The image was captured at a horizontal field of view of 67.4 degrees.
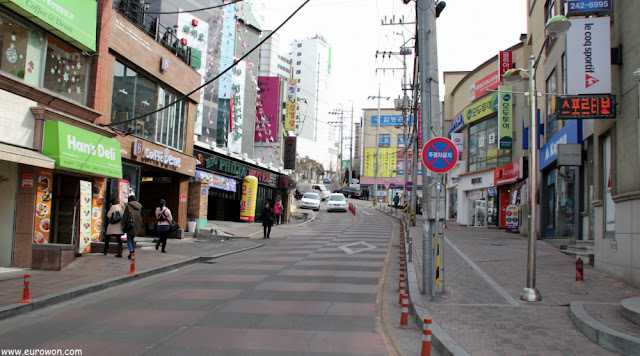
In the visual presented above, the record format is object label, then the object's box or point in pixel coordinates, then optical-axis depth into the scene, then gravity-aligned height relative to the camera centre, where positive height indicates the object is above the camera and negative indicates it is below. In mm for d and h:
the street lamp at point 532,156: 8266 +1112
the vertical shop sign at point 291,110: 52562 +10579
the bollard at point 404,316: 7221 -1608
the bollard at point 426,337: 5340 -1414
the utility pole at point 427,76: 9906 +2835
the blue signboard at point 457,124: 36178 +6865
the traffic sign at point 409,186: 31812 +1608
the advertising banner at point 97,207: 13992 -227
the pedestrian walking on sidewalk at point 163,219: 14836 -540
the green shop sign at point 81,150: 11688 +1300
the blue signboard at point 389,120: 75706 +14737
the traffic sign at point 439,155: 9047 +1066
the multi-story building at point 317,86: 132125 +34781
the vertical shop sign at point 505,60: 28141 +9011
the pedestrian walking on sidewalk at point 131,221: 12945 -557
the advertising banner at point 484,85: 30944 +8750
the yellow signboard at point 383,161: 89875 +9099
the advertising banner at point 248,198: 28730 +395
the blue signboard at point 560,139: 15664 +2765
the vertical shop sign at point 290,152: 44875 +5080
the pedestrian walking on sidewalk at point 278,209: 28369 -200
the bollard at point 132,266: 11211 -1535
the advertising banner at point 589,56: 10852 +3692
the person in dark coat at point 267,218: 21688 -578
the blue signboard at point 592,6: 11156 +4918
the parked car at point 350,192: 76750 +2643
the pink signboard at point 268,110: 49438 +10263
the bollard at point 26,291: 7910 -1558
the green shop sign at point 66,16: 11172 +4566
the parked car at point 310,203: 45156 +372
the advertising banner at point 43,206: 11703 -211
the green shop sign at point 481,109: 30125 +6949
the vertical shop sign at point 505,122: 27750 +5402
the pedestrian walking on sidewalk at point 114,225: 13180 -690
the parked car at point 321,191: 62988 +2157
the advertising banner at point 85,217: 13227 -508
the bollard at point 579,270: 10266 -1151
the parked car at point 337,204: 44812 +344
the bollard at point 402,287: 8680 -1405
